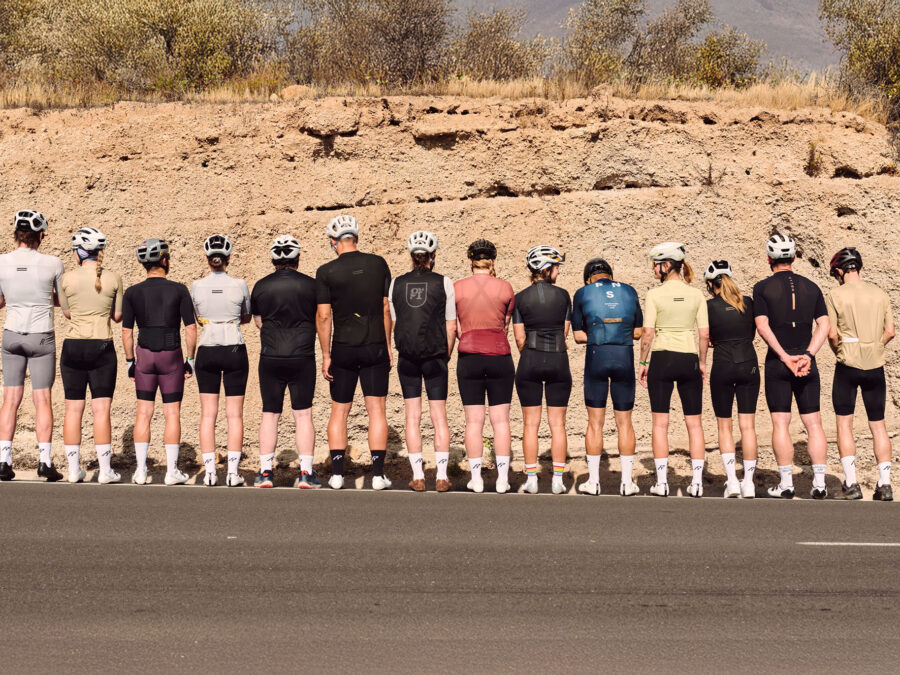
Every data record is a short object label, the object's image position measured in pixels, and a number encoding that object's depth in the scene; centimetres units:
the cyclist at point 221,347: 996
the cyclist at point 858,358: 1009
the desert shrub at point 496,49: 1939
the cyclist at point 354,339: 983
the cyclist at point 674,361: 1002
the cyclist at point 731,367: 1013
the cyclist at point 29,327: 1023
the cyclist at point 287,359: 986
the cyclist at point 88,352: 1009
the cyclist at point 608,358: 995
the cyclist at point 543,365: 991
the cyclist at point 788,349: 1006
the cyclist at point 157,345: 1003
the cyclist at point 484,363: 991
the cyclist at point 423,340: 986
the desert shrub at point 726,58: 1981
